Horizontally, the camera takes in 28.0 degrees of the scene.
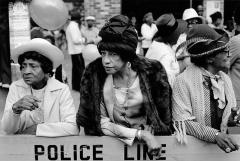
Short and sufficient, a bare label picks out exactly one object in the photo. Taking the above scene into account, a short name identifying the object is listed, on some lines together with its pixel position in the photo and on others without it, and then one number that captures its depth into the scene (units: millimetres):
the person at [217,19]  11977
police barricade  3168
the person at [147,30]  13992
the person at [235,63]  4500
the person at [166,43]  5211
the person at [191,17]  8173
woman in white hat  3430
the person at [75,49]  10258
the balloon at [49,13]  5669
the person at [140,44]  13953
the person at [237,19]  4801
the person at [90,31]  10891
